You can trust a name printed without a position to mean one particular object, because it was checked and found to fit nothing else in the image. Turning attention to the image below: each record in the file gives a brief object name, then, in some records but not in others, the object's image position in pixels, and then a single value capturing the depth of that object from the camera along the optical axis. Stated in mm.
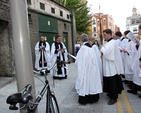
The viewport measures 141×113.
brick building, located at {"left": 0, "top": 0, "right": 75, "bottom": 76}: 5144
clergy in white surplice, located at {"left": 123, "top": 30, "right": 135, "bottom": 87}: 4095
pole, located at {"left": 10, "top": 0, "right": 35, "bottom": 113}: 1914
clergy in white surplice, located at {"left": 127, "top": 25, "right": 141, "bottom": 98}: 3469
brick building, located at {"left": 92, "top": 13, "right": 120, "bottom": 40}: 53542
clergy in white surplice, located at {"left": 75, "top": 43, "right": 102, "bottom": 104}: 3064
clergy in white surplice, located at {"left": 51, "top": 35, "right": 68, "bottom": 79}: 5396
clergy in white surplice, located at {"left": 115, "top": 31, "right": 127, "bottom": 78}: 4603
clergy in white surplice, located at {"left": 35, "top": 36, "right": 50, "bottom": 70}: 6027
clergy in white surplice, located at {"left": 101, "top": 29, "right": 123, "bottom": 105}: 3113
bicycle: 1374
